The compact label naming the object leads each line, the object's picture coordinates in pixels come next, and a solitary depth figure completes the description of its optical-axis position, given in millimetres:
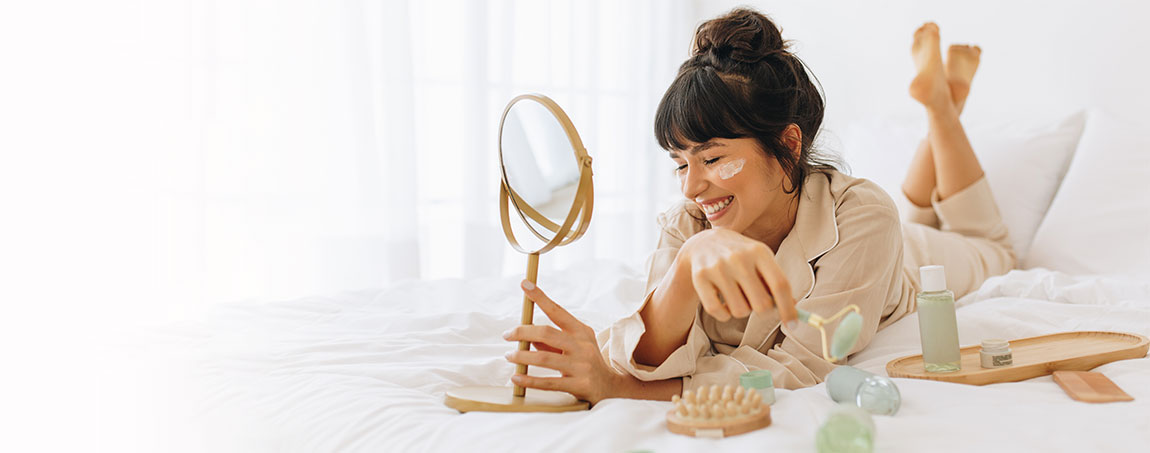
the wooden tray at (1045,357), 1017
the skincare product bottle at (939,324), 1040
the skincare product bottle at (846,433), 718
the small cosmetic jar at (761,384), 930
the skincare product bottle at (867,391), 868
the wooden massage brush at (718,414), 817
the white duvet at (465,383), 818
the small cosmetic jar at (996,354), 1044
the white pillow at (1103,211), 1886
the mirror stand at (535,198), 1001
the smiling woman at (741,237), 1097
